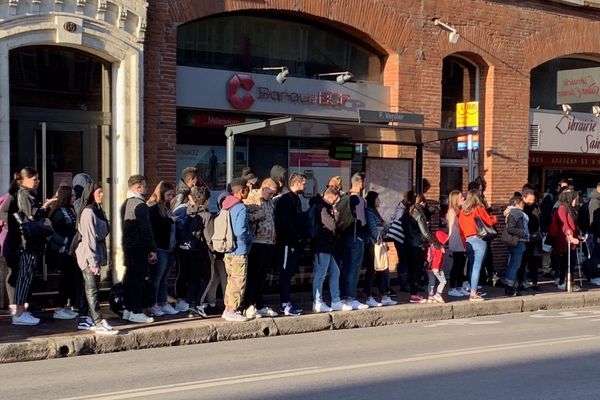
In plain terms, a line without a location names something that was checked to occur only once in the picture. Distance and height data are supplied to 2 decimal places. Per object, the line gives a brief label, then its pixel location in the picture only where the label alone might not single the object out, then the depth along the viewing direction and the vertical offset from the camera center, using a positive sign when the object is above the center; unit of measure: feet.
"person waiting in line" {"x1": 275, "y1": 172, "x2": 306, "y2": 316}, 40.63 -3.10
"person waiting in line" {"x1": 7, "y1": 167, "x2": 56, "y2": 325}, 36.29 -2.71
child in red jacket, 45.11 -5.29
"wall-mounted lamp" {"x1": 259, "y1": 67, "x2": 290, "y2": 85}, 51.13 +5.62
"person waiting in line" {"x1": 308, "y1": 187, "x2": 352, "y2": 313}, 41.67 -3.74
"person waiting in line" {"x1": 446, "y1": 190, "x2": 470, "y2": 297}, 48.08 -4.57
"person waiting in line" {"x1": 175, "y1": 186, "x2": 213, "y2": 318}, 39.11 -3.48
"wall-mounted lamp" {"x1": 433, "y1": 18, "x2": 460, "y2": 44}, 57.97 +9.38
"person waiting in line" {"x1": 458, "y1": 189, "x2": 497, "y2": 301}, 47.19 -3.54
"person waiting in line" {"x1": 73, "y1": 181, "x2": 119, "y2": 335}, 34.99 -3.36
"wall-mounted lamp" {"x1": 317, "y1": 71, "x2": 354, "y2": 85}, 53.93 +5.74
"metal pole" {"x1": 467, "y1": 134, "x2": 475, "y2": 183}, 61.00 +0.77
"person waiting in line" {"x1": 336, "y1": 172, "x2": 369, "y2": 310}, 43.04 -3.79
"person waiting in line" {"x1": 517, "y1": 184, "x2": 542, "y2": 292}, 50.90 -3.96
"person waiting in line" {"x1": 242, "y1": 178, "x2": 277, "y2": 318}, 39.40 -3.33
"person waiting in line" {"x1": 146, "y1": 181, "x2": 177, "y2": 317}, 38.86 -3.27
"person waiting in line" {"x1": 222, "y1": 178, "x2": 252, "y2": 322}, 38.09 -4.08
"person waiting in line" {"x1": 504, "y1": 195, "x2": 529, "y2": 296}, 48.78 -3.74
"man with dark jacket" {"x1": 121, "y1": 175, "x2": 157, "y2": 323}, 36.70 -3.28
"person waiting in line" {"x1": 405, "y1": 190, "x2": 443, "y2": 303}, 45.91 -3.85
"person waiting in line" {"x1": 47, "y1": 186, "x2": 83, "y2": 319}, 37.86 -3.27
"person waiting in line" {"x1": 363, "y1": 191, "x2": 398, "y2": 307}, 44.42 -4.73
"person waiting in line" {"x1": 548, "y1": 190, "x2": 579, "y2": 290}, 52.26 -3.89
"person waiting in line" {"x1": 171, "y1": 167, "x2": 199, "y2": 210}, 41.14 -0.91
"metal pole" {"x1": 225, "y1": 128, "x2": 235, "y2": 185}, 43.54 +0.79
